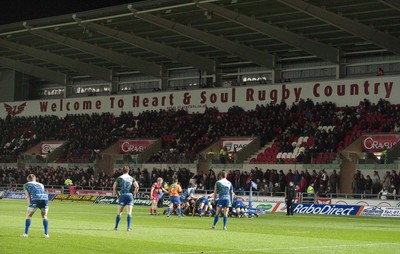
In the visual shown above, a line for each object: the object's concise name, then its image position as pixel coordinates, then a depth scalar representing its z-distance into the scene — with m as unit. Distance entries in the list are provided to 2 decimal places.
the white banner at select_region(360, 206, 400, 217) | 39.69
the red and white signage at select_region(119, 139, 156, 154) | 62.41
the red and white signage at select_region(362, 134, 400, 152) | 47.91
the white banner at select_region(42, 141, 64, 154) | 69.69
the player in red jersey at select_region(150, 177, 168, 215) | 38.12
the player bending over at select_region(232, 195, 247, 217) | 36.91
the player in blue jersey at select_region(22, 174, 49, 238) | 21.23
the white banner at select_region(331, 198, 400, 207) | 40.38
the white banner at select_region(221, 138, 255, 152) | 56.25
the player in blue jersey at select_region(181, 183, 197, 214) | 38.09
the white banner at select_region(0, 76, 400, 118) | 54.38
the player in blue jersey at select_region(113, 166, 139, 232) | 24.45
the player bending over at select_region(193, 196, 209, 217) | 37.19
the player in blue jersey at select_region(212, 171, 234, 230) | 26.47
